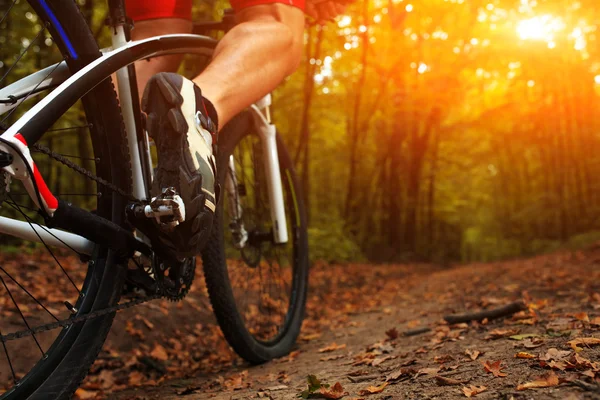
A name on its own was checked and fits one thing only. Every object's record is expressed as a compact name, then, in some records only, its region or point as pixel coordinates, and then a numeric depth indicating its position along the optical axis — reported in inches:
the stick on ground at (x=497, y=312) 90.1
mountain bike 47.9
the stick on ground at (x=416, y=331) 92.9
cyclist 50.3
